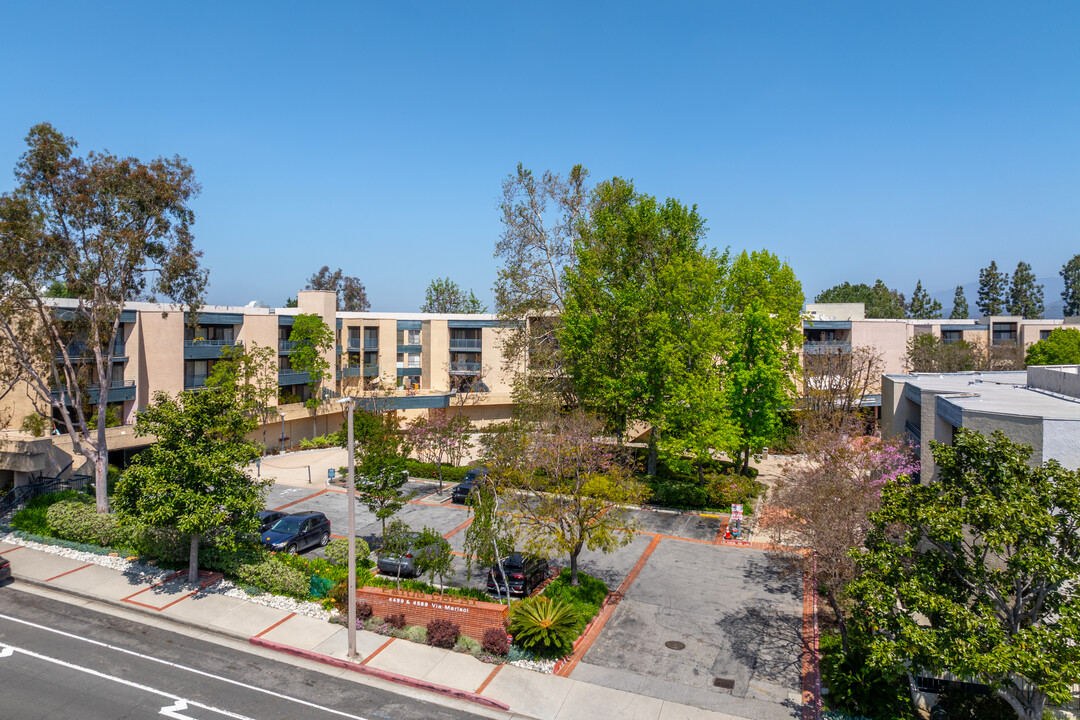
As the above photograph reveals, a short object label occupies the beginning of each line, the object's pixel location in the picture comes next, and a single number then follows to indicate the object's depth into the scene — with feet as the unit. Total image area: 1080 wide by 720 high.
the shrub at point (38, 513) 89.25
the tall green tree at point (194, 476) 70.74
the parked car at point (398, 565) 80.68
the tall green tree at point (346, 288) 396.57
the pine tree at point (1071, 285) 386.73
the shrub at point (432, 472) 137.69
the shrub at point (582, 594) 73.77
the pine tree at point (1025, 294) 387.34
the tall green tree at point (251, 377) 147.23
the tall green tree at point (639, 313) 124.67
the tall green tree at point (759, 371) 129.18
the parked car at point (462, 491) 121.08
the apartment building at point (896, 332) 220.02
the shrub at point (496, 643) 64.39
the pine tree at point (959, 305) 414.00
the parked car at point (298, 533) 88.33
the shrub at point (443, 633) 65.51
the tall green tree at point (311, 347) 168.25
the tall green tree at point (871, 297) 376.21
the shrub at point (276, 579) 74.28
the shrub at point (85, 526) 85.66
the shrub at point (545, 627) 64.23
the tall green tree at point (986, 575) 39.86
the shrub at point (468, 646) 64.80
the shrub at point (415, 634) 66.54
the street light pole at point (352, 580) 61.05
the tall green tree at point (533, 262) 150.61
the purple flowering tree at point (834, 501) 61.67
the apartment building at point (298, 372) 123.95
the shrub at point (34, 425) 108.68
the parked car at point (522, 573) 77.71
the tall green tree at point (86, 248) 86.99
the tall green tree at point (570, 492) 77.10
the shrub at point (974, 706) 50.01
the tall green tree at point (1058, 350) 191.42
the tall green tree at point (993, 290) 400.88
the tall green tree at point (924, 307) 404.43
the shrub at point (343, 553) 82.28
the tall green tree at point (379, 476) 87.97
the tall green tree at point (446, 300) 337.72
